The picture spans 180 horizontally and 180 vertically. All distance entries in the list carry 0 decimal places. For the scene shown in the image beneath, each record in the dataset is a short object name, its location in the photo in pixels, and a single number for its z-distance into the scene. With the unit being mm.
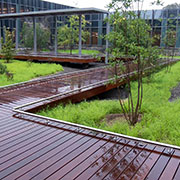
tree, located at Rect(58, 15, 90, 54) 22638
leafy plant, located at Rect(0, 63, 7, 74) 11835
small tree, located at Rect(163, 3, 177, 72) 14564
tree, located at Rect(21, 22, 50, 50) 24609
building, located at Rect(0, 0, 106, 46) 29656
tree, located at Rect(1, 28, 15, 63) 17188
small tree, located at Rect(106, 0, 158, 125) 5708
